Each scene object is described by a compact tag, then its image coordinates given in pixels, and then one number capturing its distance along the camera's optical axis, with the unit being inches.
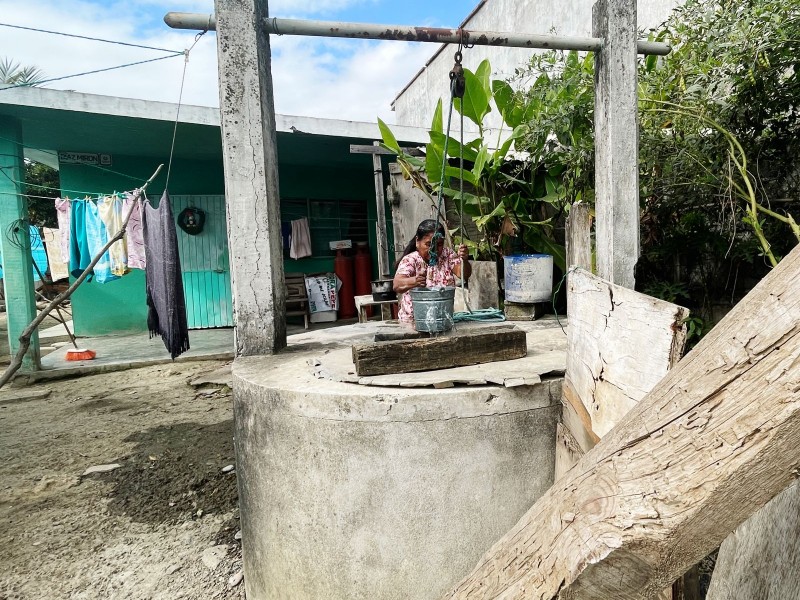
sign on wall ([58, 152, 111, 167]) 343.0
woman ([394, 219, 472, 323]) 178.2
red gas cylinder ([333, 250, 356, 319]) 400.2
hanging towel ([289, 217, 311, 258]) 388.2
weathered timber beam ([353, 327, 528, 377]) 100.7
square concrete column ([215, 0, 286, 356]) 113.5
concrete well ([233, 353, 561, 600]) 91.2
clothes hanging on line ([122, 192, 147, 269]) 267.3
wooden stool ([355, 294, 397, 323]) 235.0
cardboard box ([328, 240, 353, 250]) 402.3
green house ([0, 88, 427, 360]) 279.0
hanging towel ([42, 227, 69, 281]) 365.9
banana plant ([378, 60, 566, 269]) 211.3
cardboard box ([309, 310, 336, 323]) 394.9
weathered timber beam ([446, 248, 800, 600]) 31.8
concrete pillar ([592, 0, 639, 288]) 122.3
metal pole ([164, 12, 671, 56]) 111.0
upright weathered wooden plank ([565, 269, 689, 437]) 63.0
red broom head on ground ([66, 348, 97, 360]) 304.8
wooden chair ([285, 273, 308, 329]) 372.2
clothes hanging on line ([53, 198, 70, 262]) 273.6
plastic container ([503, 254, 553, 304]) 187.6
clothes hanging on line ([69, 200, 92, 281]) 273.9
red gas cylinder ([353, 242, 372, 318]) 404.8
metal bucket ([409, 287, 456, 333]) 121.8
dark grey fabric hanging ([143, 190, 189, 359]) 222.7
